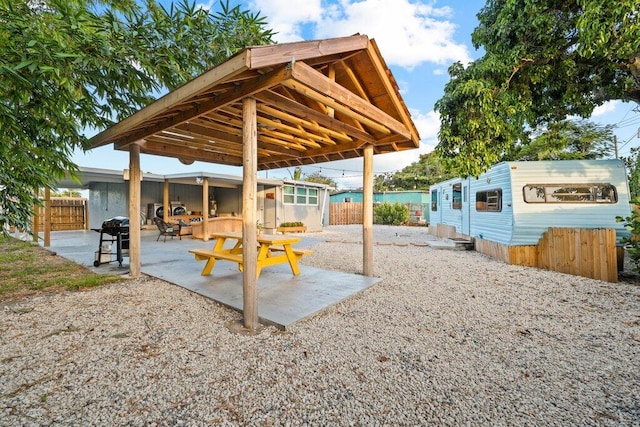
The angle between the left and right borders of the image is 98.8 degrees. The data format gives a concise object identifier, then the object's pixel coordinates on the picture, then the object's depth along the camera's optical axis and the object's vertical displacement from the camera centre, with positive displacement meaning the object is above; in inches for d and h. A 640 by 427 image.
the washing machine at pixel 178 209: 485.4 +15.8
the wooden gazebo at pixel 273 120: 95.3 +50.2
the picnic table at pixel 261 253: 150.6 -22.0
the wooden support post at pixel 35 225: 351.6 -6.5
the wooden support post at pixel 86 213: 530.9 +12.1
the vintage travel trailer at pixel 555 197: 216.2 +12.3
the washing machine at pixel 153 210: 456.4 +13.6
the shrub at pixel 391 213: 733.9 +3.0
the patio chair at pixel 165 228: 358.3 -13.5
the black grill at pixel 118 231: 210.4 -9.6
